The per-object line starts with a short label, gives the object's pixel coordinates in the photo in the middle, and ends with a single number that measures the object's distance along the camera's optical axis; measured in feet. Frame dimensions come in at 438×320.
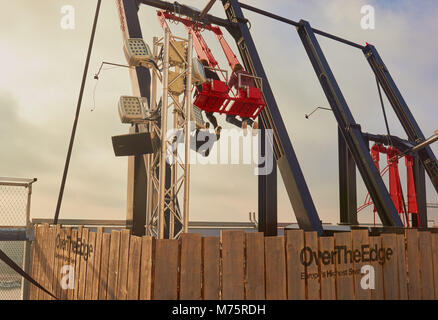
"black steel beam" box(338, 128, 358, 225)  43.45
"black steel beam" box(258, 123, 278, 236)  33.04
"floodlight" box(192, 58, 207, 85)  22.84
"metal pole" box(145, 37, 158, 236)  23.21
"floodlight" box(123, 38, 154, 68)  22.06
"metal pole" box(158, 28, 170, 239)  20.39
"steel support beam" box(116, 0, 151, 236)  24.81
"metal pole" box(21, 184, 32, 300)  28.53
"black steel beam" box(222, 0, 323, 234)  32.50
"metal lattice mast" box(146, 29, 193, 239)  21.21
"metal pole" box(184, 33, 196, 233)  21.38
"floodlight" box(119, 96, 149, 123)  22.17
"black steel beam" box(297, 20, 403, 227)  38.73
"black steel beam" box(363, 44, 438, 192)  47.44
